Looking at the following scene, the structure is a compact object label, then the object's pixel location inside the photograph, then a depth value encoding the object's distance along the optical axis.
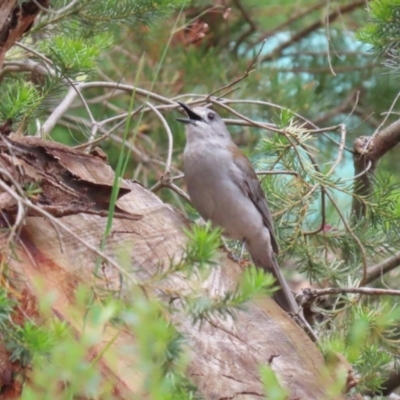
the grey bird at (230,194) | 6.76
